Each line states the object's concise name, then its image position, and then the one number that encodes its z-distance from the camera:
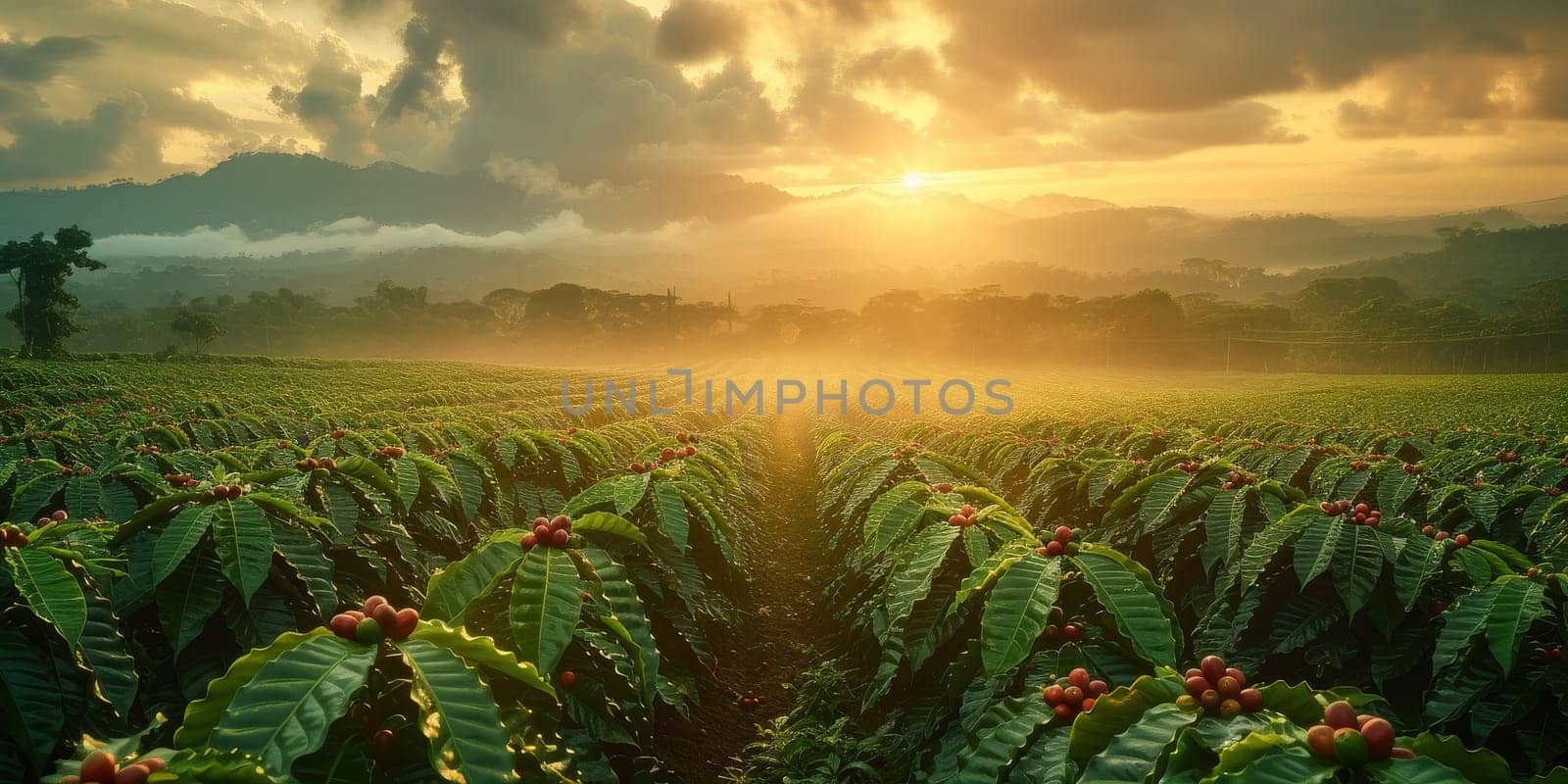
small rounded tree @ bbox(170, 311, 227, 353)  71.38
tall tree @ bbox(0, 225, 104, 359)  47.72
